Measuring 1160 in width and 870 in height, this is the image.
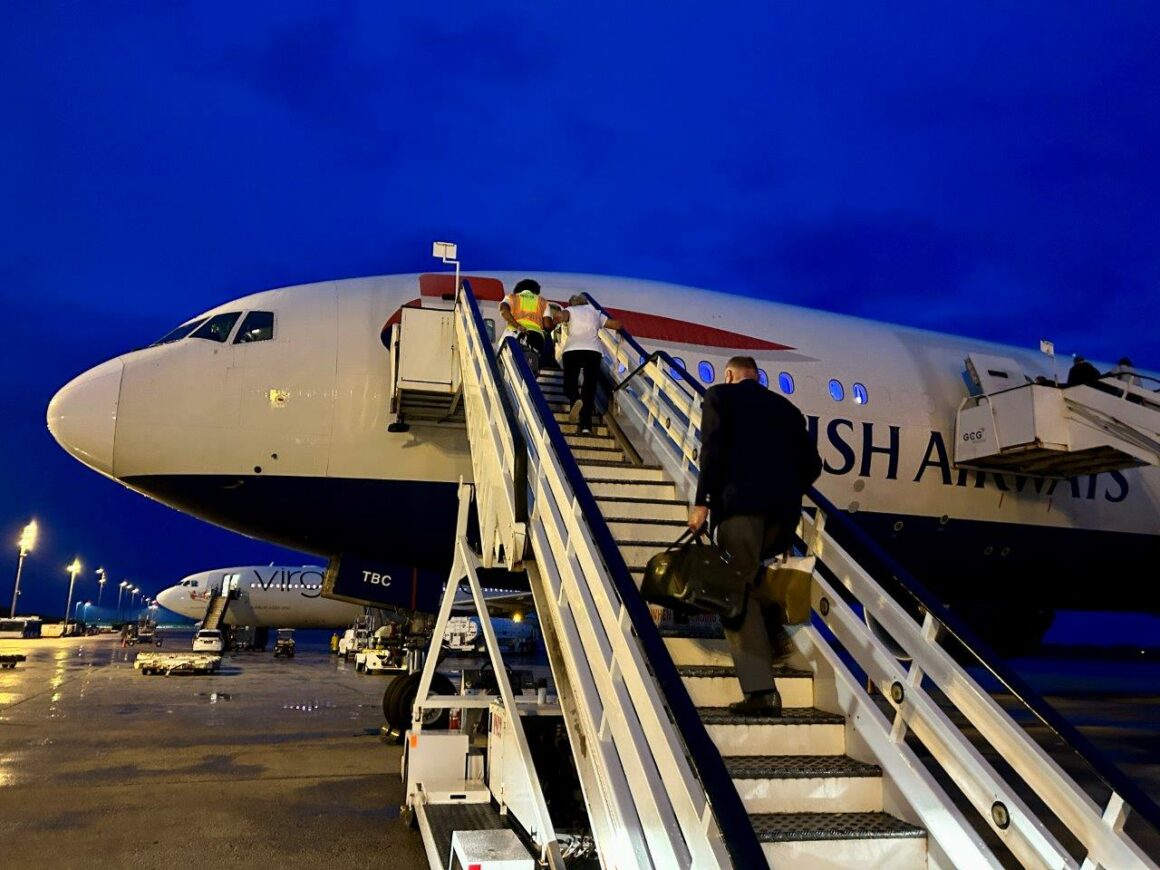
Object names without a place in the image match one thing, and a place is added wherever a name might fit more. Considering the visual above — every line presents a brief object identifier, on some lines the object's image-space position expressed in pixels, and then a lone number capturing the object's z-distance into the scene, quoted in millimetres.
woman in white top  7312
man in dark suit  3846
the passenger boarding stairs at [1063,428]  9852
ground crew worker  8547
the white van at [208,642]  30517
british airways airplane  8992
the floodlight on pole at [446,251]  9172
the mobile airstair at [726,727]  2773
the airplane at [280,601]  42469
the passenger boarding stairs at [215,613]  34875
